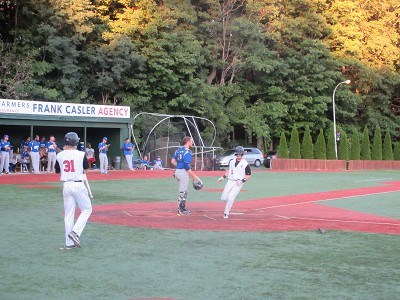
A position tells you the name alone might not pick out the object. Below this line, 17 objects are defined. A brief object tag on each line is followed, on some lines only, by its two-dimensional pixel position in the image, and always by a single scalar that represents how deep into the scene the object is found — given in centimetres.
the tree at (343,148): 5212
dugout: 3322
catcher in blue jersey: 1595
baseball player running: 1563
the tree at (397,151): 5862
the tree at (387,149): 5662
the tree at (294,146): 4891
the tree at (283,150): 4797
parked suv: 4844
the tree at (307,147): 4972
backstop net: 4066
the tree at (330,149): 5128
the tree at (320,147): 5062
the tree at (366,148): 5441
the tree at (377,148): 5538
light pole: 5392
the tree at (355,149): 5319
